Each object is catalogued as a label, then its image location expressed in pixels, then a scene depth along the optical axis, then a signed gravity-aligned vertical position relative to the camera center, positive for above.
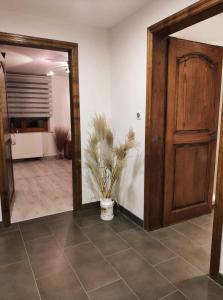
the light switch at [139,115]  2.43 -0.01
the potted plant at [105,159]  2.58 -0.55
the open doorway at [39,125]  2.66 -0.24
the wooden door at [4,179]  2.45 -0.70
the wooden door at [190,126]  2.36 -0.13
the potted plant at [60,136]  6.39 -0.60
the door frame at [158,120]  1.72 -0.06
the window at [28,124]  6.07 -0.26
